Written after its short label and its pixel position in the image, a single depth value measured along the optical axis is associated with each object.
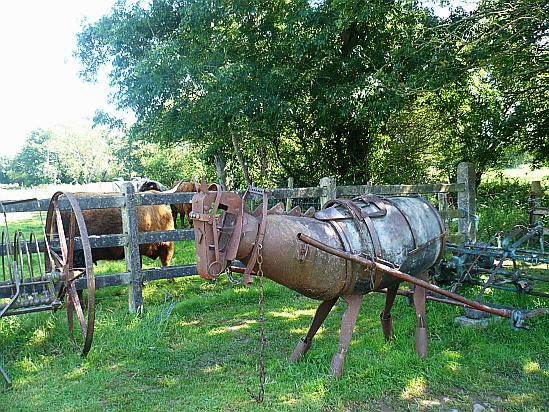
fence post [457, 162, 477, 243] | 8.35
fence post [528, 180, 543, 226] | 5.70
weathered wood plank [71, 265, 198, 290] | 5.66
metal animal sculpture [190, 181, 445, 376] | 3.40
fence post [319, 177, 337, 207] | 7.44
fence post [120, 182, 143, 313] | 5.85
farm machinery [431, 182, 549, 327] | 4.93
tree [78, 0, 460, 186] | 10.01
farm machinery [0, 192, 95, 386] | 3.94
